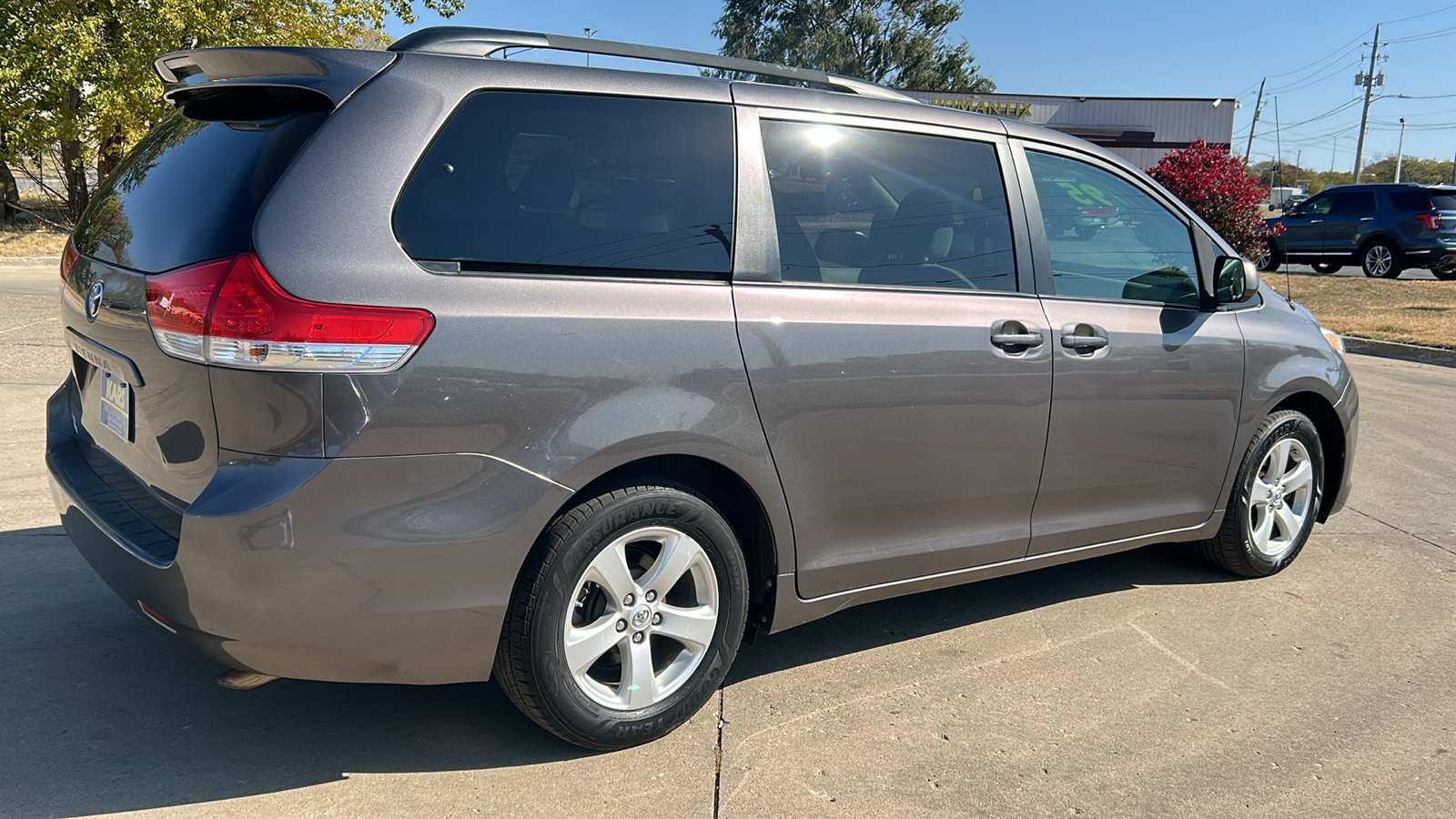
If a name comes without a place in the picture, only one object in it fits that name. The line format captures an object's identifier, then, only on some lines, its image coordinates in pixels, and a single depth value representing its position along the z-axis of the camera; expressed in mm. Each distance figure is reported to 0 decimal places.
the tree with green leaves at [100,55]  16328
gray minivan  2521
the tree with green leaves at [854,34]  46906
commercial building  35406
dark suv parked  20438
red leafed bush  15516
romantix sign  30469
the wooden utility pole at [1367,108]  62984
